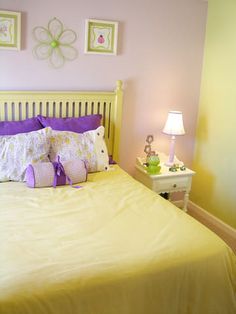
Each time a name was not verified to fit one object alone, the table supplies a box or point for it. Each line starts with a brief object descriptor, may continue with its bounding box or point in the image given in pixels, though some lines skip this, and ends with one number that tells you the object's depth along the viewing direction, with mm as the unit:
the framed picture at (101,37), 2346
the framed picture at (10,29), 2106
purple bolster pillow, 1864
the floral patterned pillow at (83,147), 2055
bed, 1107
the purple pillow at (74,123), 2200
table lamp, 2522
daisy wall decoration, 2244
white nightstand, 2452
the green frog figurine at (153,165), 2448
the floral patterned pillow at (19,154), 1915
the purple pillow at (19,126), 2061
